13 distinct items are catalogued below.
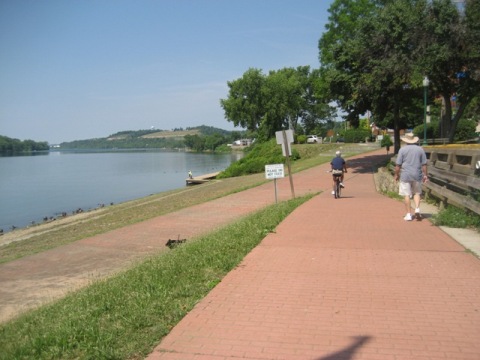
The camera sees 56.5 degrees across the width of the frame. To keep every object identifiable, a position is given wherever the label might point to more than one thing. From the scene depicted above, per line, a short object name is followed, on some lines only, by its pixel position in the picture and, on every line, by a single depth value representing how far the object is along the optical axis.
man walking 8.80
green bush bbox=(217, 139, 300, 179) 40.03
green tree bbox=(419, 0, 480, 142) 21.61
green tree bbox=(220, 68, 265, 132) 69.31
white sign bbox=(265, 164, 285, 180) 13.70
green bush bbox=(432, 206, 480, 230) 7.86
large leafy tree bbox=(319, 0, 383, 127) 25.16
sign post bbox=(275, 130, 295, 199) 14.36
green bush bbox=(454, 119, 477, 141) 37.77
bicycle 13.97
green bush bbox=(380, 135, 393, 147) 44.43
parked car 66.59
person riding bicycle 14.00
